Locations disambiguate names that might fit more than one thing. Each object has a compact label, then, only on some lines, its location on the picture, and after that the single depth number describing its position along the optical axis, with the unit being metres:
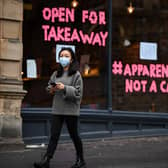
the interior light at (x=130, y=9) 11.27
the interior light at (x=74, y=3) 10.78
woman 7.34
